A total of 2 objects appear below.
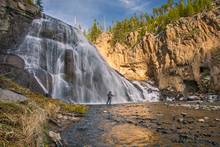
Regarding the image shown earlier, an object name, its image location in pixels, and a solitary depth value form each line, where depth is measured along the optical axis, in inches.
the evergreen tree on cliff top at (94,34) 3535.4
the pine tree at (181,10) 2861.2
